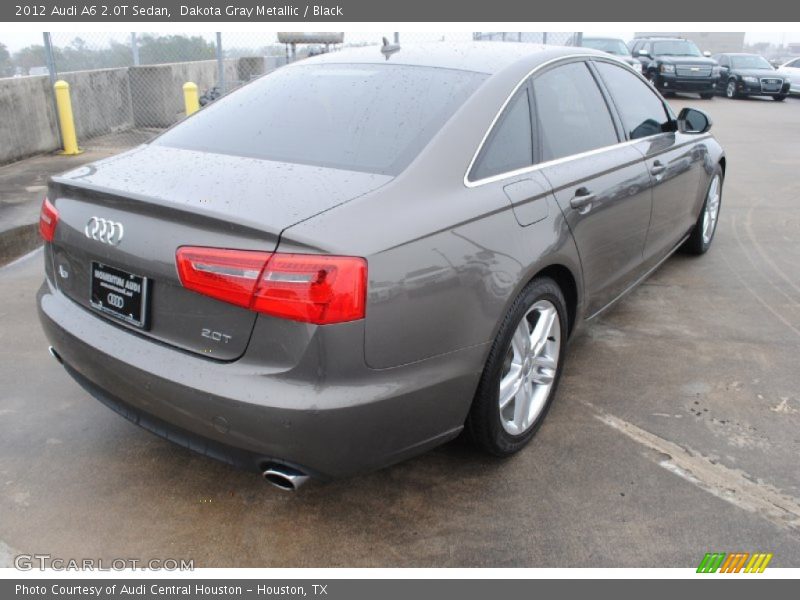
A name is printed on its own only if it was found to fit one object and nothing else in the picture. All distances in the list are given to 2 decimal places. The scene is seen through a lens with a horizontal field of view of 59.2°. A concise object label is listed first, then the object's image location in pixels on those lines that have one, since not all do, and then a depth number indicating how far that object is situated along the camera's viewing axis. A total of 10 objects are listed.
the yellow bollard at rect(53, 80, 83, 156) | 9.63
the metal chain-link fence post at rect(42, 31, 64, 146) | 9.48
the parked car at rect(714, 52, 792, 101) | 20.97
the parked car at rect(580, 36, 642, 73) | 19.42
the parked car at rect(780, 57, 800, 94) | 22.69
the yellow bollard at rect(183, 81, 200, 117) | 9.78
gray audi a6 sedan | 2.08
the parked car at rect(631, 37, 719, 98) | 20.05
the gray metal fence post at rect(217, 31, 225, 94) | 10.53
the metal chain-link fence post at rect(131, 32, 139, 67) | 12.37
